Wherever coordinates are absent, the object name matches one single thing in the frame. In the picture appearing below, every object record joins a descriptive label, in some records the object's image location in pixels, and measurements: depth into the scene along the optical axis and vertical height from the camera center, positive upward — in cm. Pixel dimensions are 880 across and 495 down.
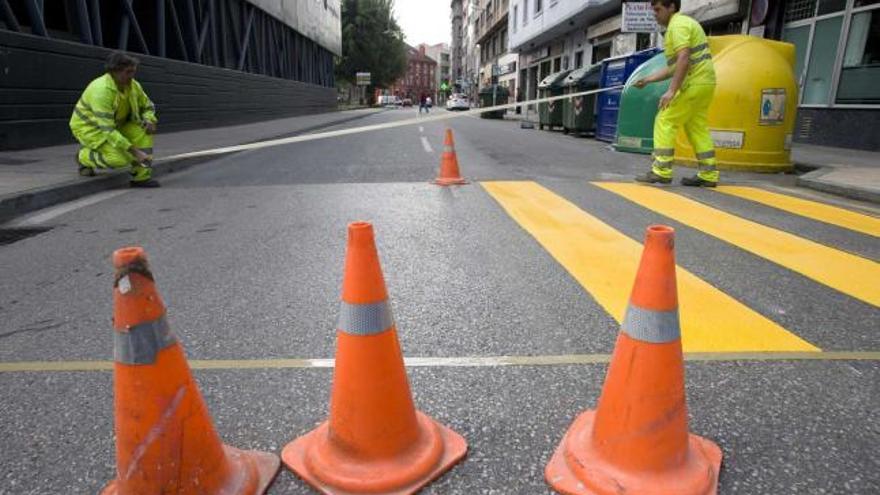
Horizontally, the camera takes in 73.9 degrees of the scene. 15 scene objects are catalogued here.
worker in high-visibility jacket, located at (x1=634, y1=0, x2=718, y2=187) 655 +8
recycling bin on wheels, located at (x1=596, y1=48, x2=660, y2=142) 1294 +36
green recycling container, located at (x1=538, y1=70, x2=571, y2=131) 1952 -28
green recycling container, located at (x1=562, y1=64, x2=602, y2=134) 1652 -13
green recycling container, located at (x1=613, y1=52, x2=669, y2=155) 1030 -25
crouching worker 673 -34
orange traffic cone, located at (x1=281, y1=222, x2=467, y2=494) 174 -93
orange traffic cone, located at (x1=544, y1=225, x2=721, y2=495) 168 -89
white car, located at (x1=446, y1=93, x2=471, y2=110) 5541 -70
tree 5994 +547
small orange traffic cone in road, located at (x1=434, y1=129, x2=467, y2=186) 730 -86
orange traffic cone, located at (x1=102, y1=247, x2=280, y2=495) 155 -82
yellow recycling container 830 -6
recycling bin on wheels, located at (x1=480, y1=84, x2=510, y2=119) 3388 +2
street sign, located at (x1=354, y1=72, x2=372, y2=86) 5781 +151
